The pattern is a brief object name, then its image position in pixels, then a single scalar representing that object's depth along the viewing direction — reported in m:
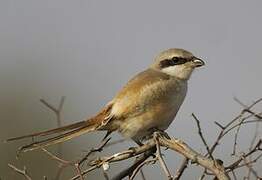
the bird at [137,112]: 6.24
